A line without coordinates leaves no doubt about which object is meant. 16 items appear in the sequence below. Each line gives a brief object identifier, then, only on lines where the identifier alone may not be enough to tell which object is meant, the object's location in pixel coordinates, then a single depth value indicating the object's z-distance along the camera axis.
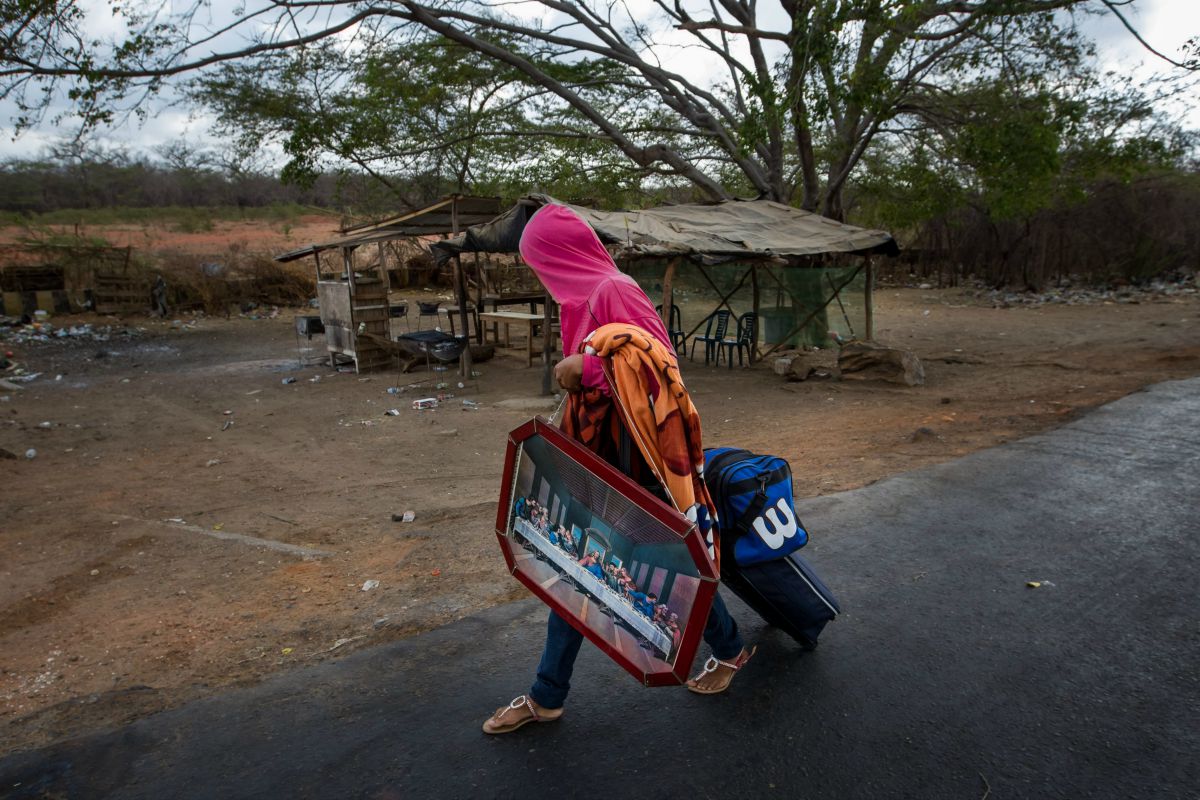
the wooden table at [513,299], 14.82
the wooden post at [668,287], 11.41
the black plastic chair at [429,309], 16.98
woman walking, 2.43
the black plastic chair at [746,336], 14.02
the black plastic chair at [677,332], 14.76
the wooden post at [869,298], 13.45
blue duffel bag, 2.82
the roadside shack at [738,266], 11.29
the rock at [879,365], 10.95
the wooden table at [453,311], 15.09
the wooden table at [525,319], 14.19
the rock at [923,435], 7.02
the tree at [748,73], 11.17
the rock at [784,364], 12.35
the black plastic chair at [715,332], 14.36
